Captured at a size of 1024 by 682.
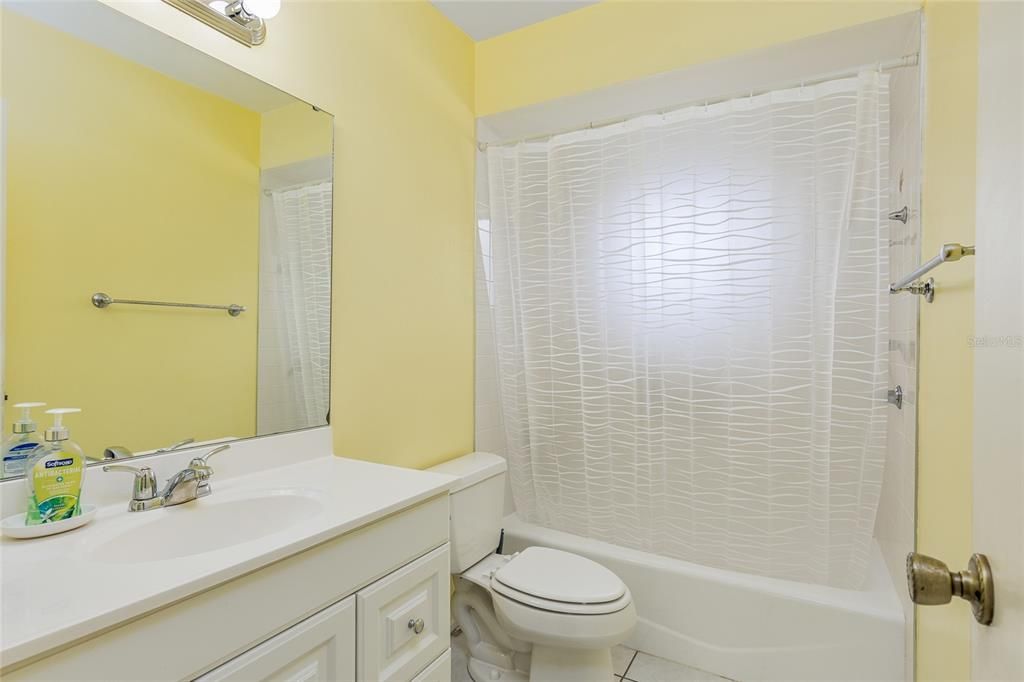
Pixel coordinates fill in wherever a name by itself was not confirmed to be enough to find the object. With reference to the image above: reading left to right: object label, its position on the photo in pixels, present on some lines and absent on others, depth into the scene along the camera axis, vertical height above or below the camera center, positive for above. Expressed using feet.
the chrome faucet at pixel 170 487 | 3.37 -1.05
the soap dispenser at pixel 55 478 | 2.84 -0.83
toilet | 4.85 -2.68
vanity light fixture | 3.90 +2.55
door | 1.41 -0.02
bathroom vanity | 2.06 -1.26
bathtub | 5.12 -3.14
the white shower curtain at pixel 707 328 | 5.32 +0.09
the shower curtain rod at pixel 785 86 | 5.09 +2.82
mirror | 3.13 +0.72
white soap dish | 2.75 -1.07
